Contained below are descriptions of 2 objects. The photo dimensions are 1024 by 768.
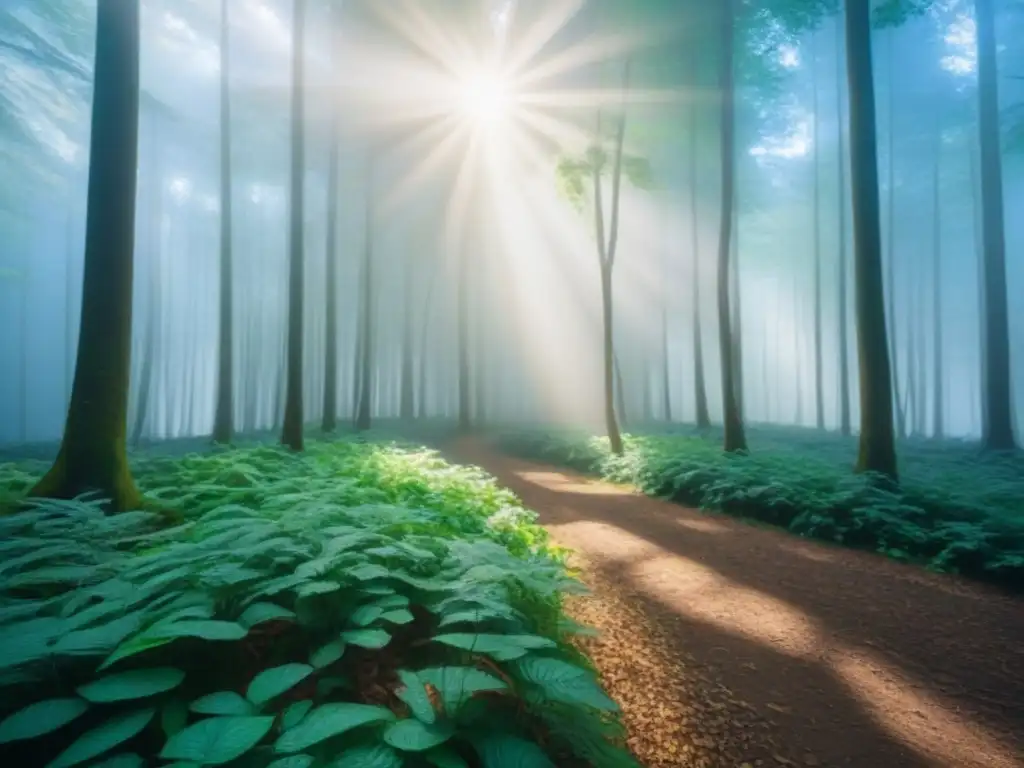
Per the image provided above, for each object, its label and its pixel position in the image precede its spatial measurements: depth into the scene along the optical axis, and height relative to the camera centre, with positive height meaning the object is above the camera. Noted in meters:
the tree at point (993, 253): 14.05 +4.43
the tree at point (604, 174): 14.84 +7.08
